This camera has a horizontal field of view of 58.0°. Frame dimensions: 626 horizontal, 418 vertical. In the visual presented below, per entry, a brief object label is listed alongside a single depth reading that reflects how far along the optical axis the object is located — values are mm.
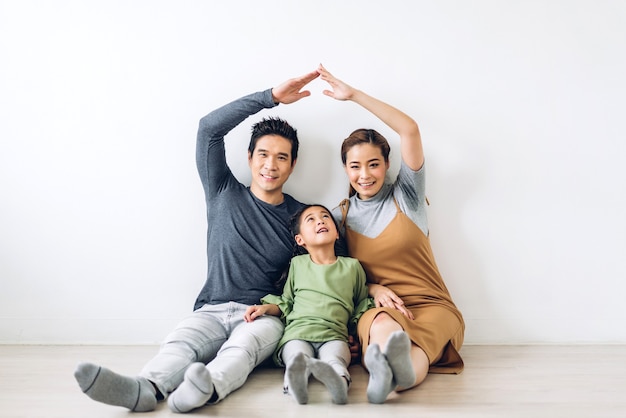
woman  1794
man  1754
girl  1758
